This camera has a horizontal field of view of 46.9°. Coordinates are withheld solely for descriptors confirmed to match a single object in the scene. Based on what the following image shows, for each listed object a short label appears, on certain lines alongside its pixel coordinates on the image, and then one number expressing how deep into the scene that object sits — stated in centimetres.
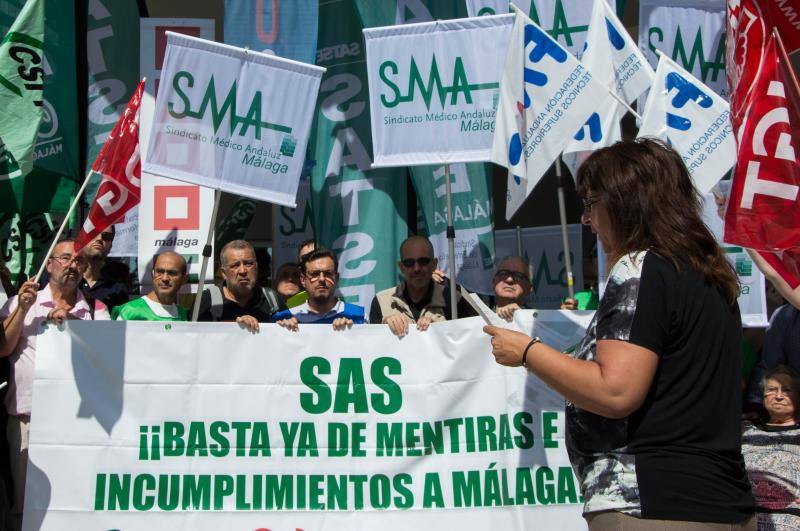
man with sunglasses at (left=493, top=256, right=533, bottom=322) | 553
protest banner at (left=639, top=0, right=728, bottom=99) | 689
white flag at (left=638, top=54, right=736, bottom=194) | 564
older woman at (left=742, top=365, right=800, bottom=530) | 443
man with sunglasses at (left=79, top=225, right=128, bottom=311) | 596
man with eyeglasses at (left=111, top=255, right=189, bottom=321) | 526
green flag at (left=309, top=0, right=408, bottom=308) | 683
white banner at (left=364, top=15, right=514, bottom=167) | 530
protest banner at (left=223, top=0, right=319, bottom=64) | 688
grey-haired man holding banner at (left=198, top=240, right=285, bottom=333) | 570
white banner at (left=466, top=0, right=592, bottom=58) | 671
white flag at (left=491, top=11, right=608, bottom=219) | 510
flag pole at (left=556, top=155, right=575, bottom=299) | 526
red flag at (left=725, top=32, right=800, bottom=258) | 335
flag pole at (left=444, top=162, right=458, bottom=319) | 506
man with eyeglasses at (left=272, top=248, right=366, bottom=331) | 516
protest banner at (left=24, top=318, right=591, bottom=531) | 455
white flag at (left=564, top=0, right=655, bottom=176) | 579
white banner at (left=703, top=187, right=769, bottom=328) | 614
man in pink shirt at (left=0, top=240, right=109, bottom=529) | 465
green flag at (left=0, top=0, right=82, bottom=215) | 667
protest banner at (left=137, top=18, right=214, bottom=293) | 633
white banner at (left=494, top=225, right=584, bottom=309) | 819
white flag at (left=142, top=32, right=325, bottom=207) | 528
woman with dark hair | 208
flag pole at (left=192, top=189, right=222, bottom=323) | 505
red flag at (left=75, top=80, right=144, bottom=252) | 524
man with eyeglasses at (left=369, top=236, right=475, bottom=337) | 567
